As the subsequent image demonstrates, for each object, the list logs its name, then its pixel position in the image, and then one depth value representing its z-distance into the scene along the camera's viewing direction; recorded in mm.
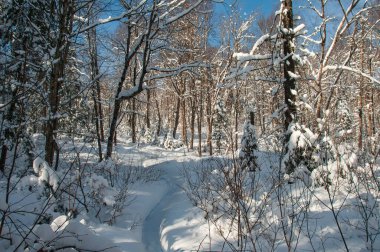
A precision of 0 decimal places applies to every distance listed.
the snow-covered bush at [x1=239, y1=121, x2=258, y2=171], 9523
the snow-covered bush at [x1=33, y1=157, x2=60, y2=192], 4432
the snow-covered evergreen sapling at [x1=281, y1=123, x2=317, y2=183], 6660
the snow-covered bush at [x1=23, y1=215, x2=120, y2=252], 1863
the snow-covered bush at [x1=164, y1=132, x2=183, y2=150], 24252
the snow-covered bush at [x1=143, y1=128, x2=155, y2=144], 28838
